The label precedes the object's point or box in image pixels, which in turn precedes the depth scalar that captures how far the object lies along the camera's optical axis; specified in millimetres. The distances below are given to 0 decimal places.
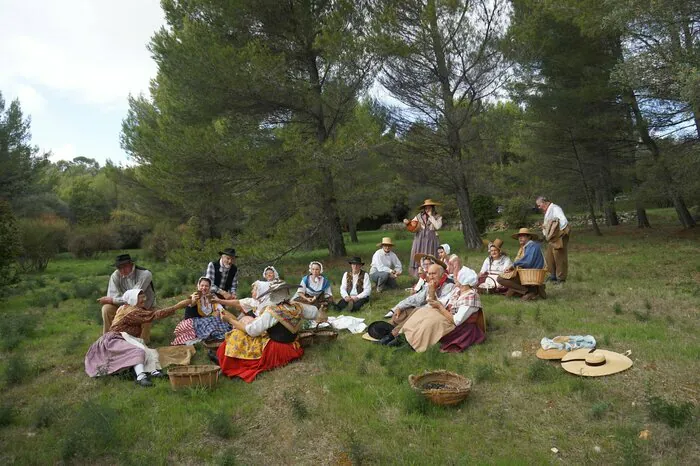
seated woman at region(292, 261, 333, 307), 8078
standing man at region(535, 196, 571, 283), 8680
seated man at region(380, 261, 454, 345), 6578
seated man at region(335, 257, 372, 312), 8320
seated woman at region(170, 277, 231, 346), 6656
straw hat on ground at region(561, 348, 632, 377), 4707
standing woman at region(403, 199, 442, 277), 9438
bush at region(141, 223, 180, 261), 20406
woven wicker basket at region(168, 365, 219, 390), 5027
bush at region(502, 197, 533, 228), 19070
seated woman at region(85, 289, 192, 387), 5590
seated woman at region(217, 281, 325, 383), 5520
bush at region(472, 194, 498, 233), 20689
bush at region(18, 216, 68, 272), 17328
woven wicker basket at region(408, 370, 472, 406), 4230
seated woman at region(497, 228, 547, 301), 7883
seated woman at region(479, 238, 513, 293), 8344
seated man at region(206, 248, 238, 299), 7785
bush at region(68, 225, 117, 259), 22766
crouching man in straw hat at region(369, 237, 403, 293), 9461
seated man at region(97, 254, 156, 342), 6797
